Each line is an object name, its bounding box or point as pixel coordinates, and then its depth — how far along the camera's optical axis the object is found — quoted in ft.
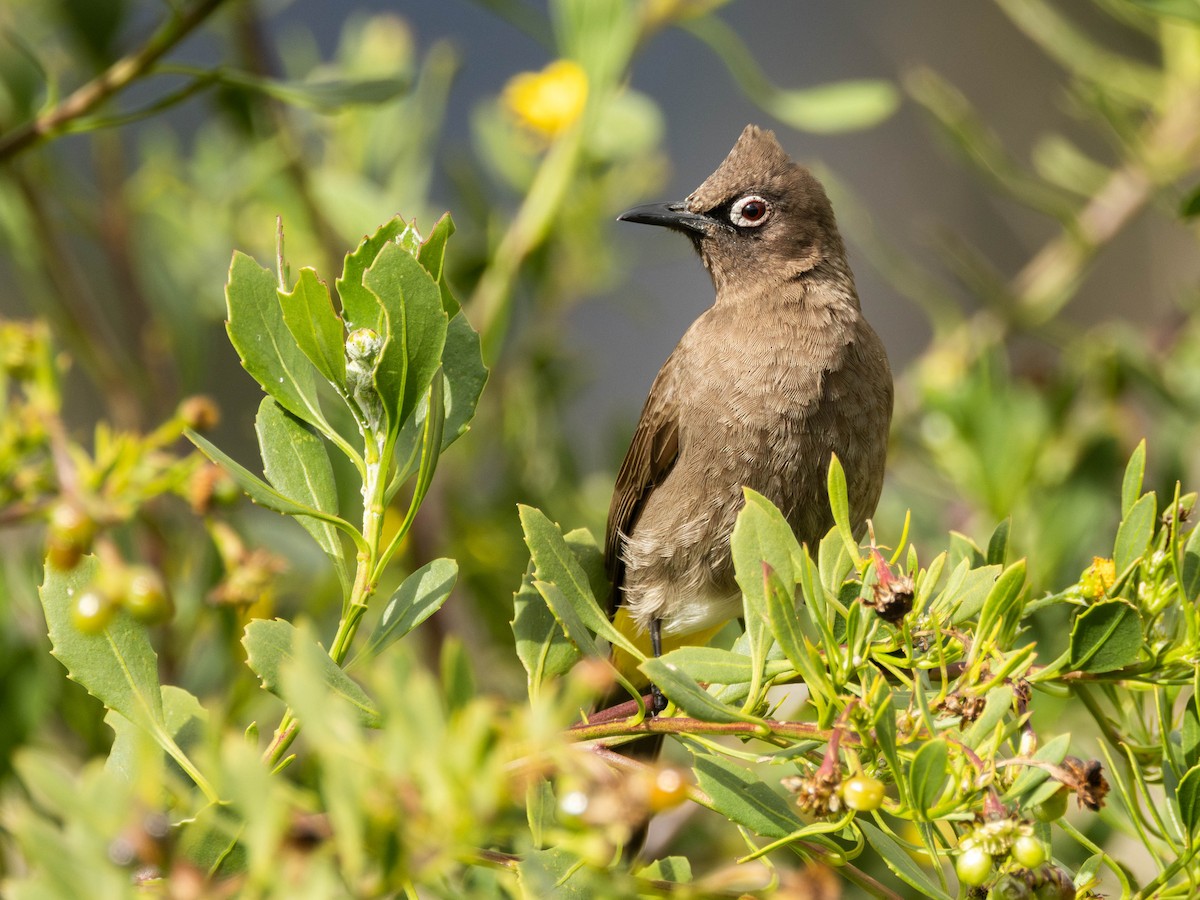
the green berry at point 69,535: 10.72
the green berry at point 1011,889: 11.24
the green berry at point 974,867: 10.46
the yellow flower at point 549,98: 13.94
